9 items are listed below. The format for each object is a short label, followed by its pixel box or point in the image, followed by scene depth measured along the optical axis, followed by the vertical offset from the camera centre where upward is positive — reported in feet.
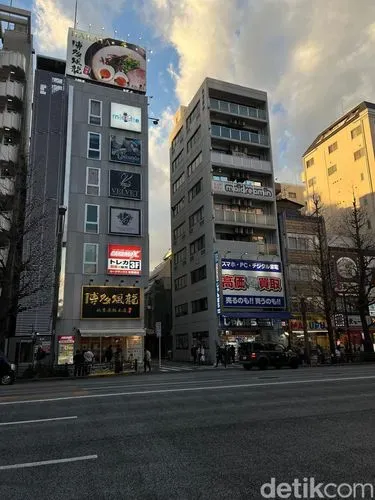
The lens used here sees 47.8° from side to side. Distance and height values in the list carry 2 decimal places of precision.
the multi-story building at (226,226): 136.98 +43.56
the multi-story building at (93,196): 112.57 +44.84
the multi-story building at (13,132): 78.48 +66.34
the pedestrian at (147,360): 95.20 -1.67
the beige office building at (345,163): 208.13 +96.84
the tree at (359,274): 118.93 +22.93
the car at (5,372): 65.57 -2.32
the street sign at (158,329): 99.06 +5.32
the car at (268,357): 87.92 -1.44
